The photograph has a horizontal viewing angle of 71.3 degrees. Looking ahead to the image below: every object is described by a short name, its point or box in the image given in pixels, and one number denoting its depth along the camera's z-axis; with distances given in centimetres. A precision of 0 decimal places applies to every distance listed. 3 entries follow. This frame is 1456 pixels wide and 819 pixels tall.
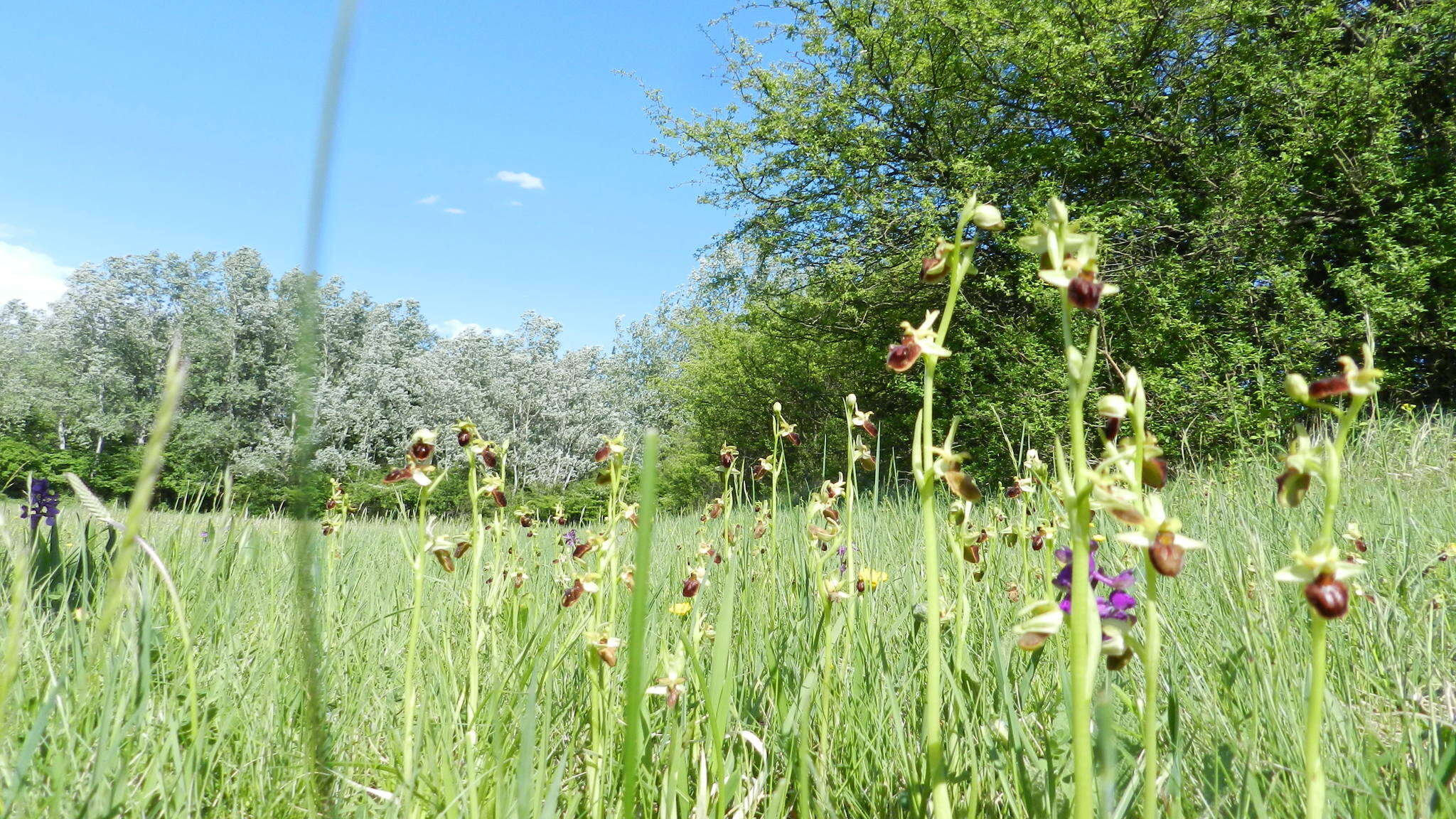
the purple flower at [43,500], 182
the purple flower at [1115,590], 36
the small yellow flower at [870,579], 63
